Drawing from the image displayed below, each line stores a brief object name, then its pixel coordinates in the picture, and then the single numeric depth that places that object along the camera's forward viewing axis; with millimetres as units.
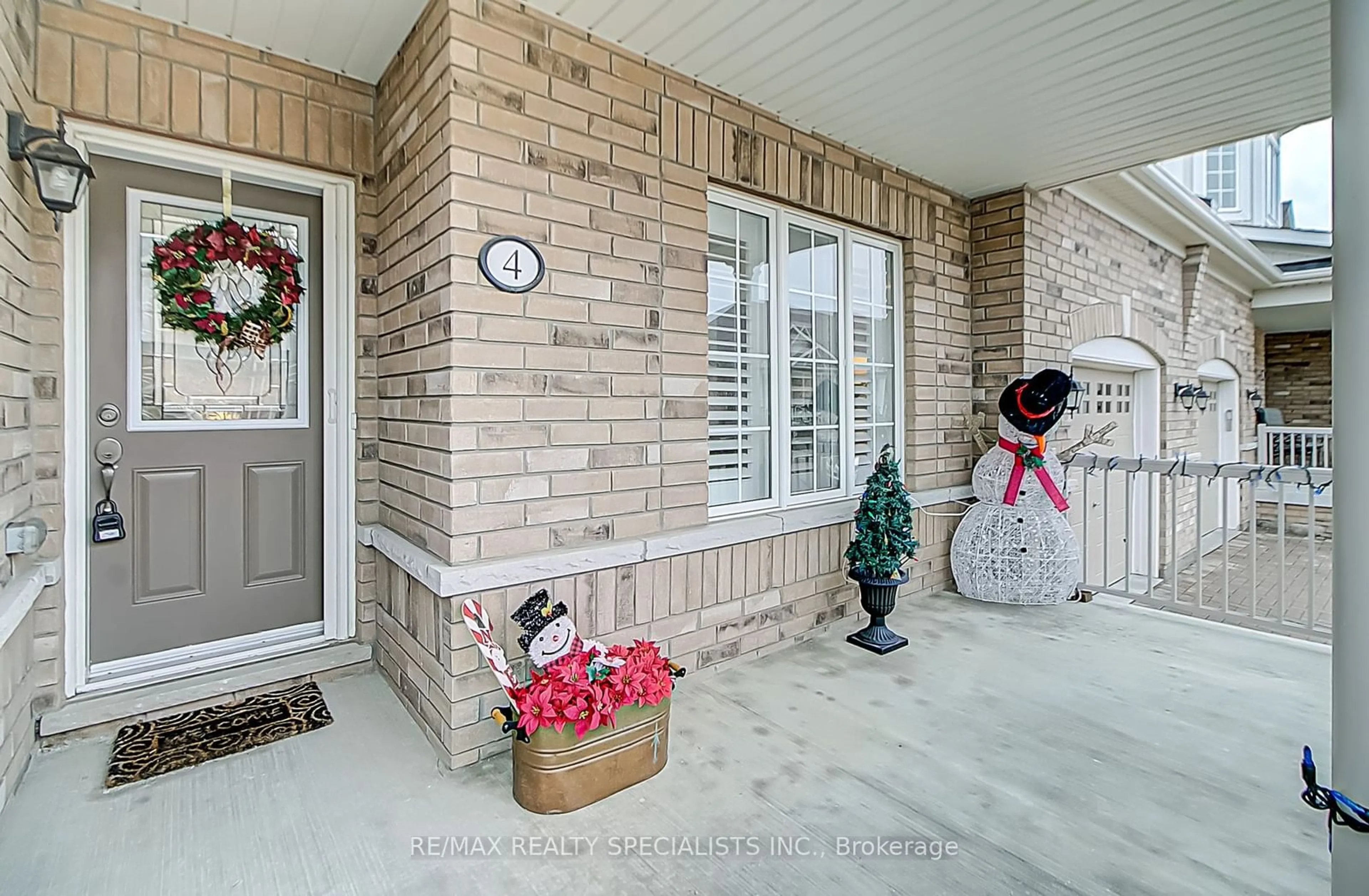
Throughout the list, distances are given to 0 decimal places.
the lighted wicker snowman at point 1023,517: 3764
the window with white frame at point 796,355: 3160
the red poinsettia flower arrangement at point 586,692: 1897
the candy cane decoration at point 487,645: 1996
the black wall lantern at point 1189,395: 6352
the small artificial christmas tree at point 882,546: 3174
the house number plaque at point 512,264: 2230
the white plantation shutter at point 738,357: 3115
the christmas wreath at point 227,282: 2555
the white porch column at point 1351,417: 1084
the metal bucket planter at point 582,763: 1918
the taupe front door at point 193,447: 2455
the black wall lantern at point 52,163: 1991
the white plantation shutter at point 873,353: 3836
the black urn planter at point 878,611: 3201
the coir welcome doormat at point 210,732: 2150
